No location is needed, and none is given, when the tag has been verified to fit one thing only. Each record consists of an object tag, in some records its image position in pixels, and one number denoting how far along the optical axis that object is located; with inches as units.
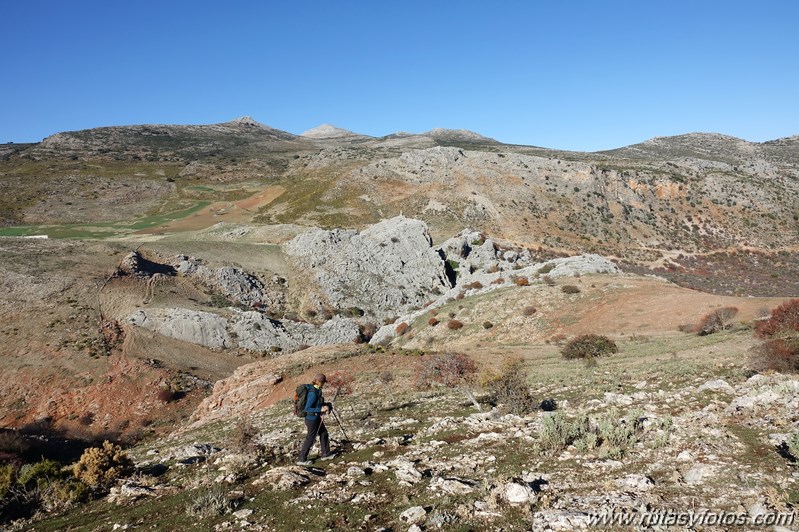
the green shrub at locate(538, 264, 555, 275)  2291.0
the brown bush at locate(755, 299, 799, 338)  932.0
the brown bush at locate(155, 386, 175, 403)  1473.9
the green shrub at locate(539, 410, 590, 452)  433.1
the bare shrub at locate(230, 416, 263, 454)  539.2
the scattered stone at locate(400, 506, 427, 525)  320.5
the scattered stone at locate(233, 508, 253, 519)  358.9
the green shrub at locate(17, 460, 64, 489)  494.9
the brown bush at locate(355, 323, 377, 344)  2295.2
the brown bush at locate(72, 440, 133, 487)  496.1
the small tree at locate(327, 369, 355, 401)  1075.8
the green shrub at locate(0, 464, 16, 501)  467.8
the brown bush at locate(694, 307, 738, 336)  1322.6
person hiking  490.3
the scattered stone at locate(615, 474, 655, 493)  330.0
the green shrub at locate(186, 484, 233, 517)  370.9
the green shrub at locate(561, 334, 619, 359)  1245.1
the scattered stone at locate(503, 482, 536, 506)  328.5
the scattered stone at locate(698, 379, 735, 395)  568.7
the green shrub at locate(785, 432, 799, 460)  340.2
